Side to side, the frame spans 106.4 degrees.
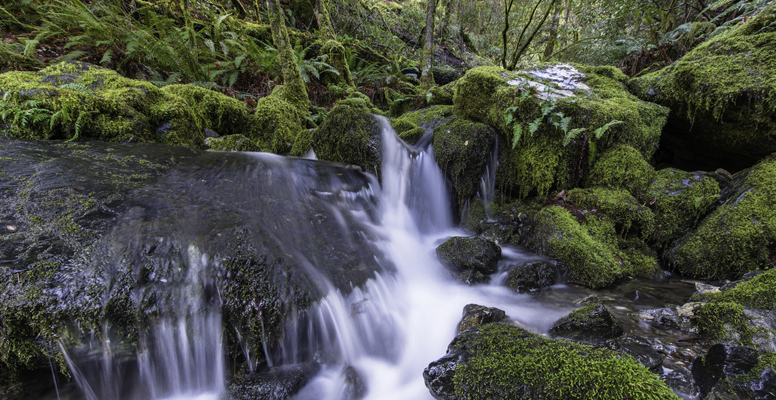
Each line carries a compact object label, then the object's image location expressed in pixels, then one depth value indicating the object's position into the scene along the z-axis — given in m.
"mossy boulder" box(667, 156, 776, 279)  3.22
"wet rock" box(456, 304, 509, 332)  2.80
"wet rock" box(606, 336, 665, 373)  1.97
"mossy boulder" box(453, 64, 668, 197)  4.53
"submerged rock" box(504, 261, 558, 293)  3.61
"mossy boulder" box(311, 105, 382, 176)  5.34
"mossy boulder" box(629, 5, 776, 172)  3.80
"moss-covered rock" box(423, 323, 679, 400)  1.58
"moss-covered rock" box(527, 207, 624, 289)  3.63
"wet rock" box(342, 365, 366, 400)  2.46
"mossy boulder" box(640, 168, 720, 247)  3.96
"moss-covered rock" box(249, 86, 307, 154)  6.68
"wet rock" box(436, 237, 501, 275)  3.97
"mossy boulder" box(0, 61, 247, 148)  4.27
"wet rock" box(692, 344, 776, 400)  1.57
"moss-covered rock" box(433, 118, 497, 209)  5.12
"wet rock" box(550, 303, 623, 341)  2.46
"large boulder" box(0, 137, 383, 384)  2.05
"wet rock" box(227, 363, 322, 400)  2.27
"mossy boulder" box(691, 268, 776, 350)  2.15
